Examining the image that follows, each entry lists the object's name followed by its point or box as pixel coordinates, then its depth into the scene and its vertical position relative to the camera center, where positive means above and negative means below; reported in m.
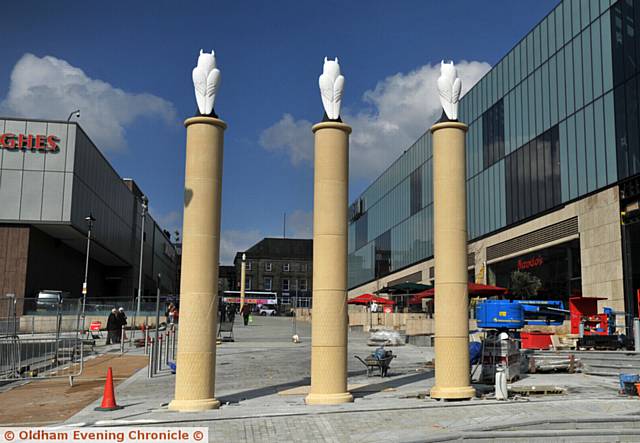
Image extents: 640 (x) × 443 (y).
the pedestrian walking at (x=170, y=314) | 39.92 +0.03
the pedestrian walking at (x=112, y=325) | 32.49 -0.55
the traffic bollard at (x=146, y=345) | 27.63 -1.28
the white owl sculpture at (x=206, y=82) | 15.05 +5.21
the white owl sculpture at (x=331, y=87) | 15.73 +5.37
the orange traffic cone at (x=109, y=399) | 13.79 -1.76
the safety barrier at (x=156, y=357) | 19.93 -1.51
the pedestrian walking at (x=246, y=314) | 51.84 +0.13
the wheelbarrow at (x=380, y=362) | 19.28 -1.27
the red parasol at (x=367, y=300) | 39.84 +1.05
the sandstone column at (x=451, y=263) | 15.24 +1.29
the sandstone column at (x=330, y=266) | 14.75 +1.14
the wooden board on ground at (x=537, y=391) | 15.67 -1.65
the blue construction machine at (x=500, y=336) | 17.83 -0.46
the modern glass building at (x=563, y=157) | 31.33 +9.26
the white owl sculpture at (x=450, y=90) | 16.55 +5.62
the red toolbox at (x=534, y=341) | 25.91 -0.81
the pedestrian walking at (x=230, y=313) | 34.72 +0.13
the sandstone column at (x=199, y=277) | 14.05 +0.80
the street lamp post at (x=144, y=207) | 42.48 +7.69
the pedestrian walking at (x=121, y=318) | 32.72 -0.20
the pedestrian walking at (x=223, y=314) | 34.84 +0.07
